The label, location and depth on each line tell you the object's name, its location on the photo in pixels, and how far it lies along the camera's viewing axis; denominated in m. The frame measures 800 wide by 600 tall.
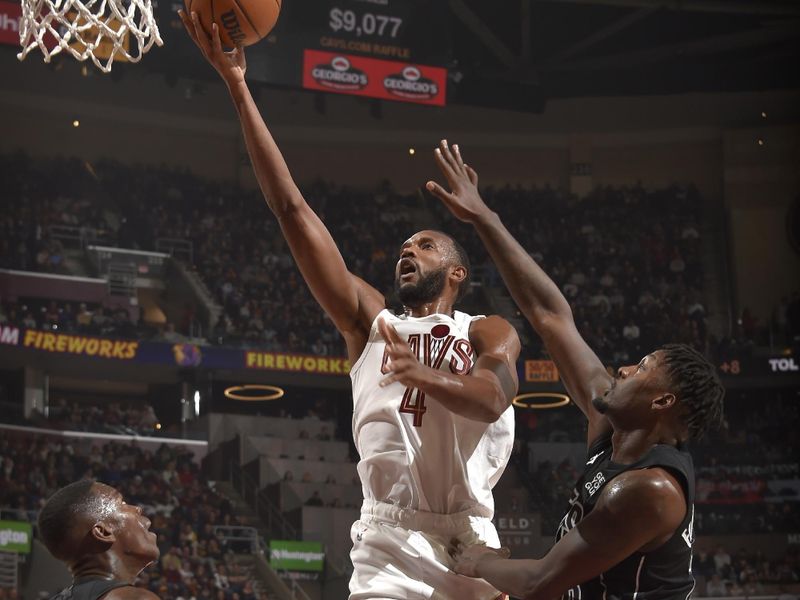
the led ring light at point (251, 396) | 22.09
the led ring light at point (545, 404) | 22.52
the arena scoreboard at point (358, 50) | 19.62
